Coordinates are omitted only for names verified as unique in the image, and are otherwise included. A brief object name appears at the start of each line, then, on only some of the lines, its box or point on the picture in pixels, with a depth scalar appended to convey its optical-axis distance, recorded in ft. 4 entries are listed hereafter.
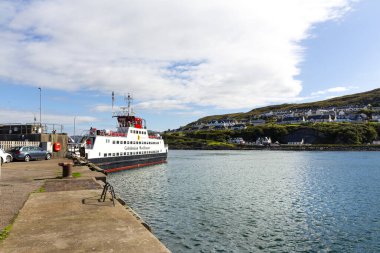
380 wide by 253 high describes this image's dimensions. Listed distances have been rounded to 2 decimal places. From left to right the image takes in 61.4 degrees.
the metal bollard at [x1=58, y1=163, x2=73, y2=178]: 70.42
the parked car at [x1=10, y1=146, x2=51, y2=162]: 118.42
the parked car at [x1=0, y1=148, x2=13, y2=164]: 110.76
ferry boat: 153.06
